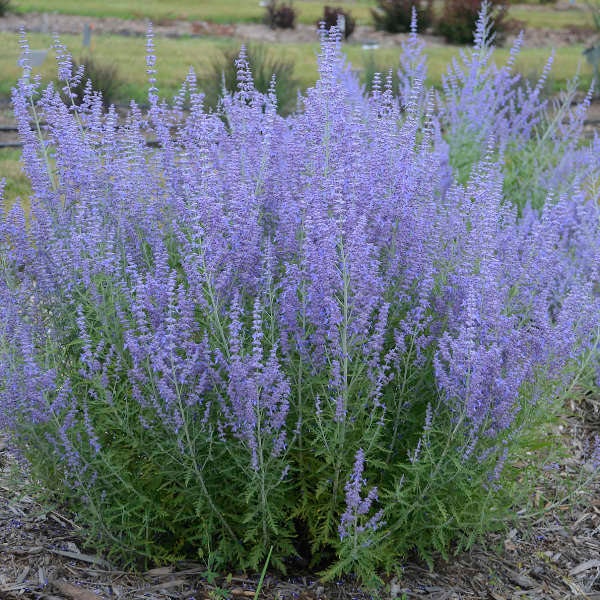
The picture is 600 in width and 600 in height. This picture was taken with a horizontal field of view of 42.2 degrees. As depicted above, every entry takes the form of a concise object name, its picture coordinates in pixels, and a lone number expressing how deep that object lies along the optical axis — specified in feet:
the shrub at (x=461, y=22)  72.56
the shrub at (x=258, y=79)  36.40
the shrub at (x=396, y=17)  75.10
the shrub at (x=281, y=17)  79.36
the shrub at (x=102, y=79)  38.73
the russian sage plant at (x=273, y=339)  9.34
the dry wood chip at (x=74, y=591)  10.26
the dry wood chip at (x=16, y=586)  10.44
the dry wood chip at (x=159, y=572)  10.73
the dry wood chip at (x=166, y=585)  10.45
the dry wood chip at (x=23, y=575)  10.64
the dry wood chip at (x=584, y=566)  11.84
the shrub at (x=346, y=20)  69.56
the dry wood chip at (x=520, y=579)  11.36
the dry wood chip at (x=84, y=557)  10.90
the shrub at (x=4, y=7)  70.80
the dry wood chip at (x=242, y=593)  10.37
